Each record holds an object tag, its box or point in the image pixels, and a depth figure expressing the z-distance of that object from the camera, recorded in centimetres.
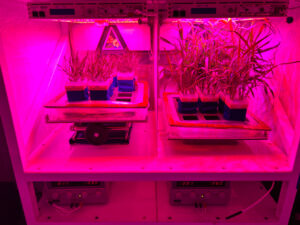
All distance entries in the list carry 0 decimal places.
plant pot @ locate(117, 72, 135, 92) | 120
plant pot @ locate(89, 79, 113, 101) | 101
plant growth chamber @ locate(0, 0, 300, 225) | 84
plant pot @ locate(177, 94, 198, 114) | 105
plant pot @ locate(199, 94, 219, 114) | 106
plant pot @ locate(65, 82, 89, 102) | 101
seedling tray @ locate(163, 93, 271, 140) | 94
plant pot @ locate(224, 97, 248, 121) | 98
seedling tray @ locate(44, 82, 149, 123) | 97
